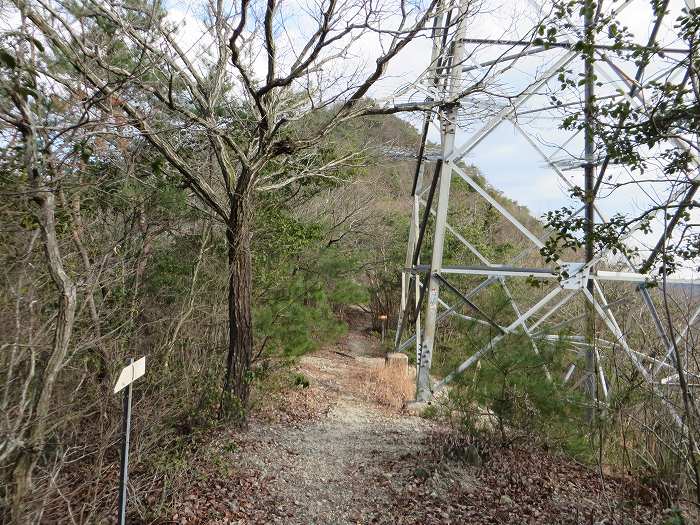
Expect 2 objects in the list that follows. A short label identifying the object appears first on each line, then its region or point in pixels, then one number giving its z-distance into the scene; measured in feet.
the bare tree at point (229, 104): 14.02
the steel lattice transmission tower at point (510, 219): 13.97
